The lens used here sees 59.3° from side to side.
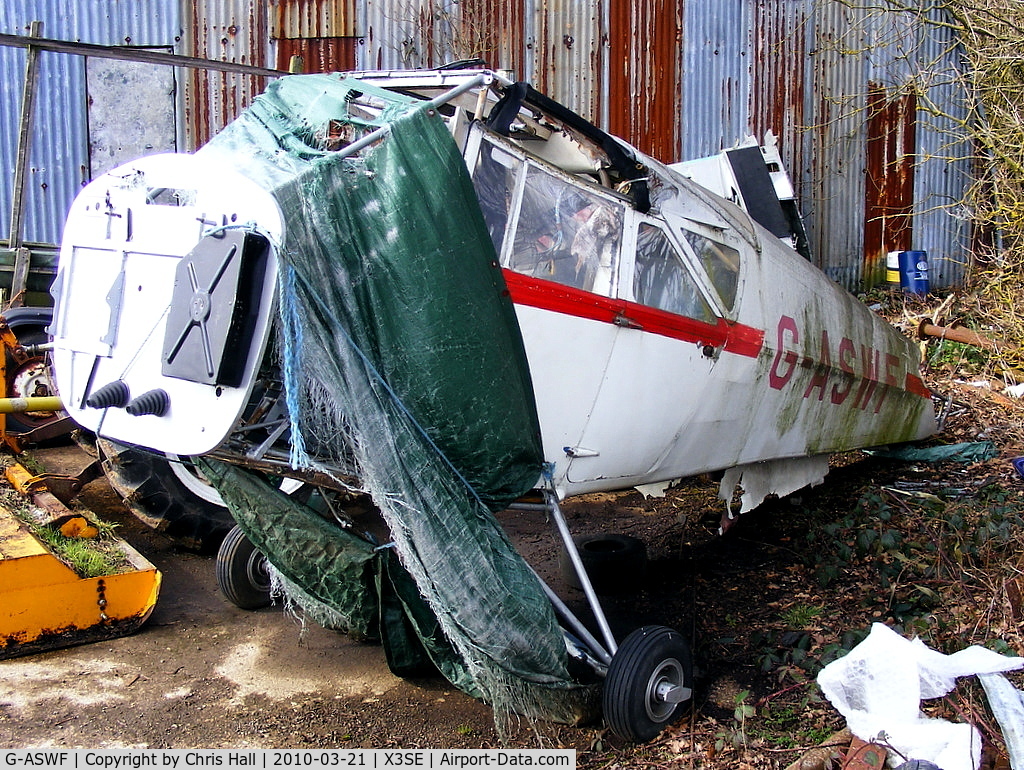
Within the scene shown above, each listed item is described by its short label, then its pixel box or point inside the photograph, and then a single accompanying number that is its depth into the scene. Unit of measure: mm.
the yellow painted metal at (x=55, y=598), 4441
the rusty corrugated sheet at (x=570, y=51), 10953
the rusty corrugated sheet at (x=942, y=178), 11984
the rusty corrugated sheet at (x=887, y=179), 11852
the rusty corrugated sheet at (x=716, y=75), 11234
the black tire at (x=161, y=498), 5688
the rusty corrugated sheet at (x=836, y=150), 11500
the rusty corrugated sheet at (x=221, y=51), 10578
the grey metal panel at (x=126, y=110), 10492
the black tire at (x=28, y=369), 6812
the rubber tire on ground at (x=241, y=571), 5324
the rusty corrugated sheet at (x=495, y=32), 10859
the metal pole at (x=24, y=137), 6246
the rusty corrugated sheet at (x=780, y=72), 11312
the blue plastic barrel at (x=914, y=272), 11547
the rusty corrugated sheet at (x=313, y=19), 10656
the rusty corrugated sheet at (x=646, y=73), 11055
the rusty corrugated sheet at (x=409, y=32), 10797
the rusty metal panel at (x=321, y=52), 10727
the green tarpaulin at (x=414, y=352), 3123
